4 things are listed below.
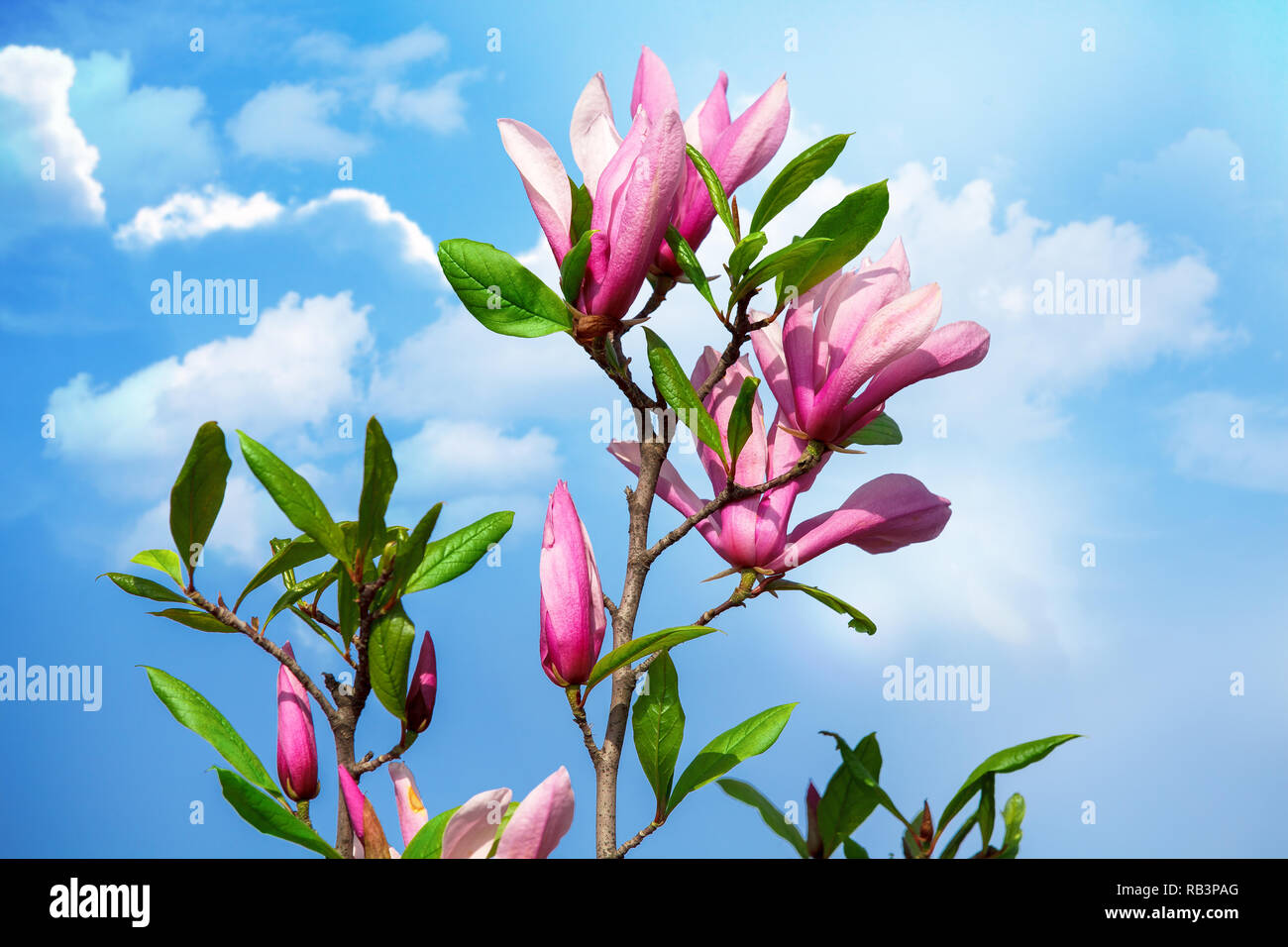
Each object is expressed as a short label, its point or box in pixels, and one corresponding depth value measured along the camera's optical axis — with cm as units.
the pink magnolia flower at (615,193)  72
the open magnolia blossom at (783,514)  85
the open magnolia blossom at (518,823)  66
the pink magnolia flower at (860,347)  76
